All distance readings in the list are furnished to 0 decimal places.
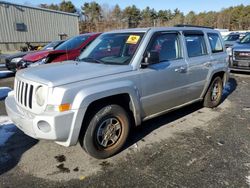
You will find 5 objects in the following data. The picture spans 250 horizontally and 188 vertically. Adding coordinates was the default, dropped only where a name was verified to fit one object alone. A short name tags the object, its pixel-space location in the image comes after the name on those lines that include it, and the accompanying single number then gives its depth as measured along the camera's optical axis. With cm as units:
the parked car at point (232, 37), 1249
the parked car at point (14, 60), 803
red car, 609
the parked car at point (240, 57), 746
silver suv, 238
